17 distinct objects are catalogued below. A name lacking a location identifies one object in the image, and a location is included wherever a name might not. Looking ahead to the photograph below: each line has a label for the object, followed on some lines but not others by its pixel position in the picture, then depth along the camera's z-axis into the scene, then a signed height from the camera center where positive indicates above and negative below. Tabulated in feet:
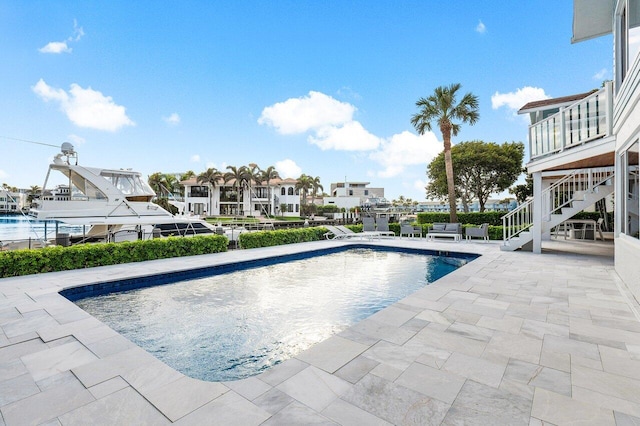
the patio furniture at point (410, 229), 49.49 -2.70
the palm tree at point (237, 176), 139.95 +16.32
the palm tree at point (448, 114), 56.34 +17.49
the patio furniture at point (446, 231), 46.36 -2.91
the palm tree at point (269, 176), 148.97 +17.63
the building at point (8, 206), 193.45 +5.85
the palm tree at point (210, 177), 143.33 +16.40
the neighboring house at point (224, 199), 146.61 +6.85
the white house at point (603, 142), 17.13 +5.10
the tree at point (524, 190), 76.48 +5.06
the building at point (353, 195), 192.95 +11.29
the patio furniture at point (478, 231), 43.91 -2.86
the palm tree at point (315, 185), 178.56 +15.28
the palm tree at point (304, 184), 166.40 +15.04
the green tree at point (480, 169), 86.89 +11.95
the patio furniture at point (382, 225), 52.60 -2.15
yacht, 40.52 +1.31
